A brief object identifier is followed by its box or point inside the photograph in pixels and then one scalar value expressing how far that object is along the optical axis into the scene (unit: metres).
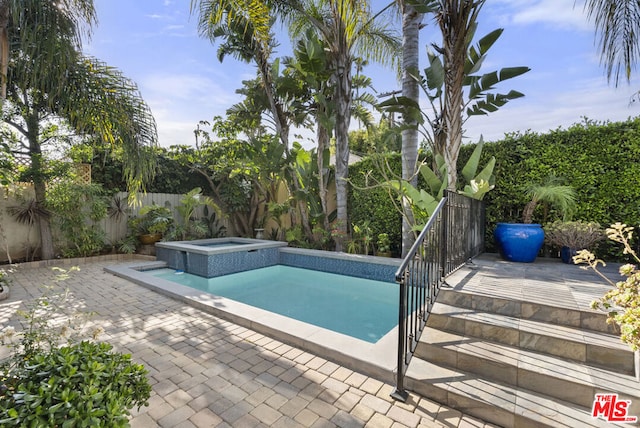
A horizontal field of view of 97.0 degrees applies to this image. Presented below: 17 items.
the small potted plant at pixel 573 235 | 4.56
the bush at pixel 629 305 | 1.58
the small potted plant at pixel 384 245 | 7.29
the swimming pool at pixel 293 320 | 2.75
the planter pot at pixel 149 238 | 8.88
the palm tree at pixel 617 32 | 4.68
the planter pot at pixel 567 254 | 4.73
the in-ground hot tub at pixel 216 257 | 6.89
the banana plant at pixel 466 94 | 4.75
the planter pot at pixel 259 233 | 10.46
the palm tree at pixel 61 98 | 5.42
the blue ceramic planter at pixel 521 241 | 4.74
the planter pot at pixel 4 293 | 4.56
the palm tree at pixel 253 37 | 7.26
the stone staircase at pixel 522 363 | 2.00
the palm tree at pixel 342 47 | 7.25
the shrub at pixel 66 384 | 1.21
